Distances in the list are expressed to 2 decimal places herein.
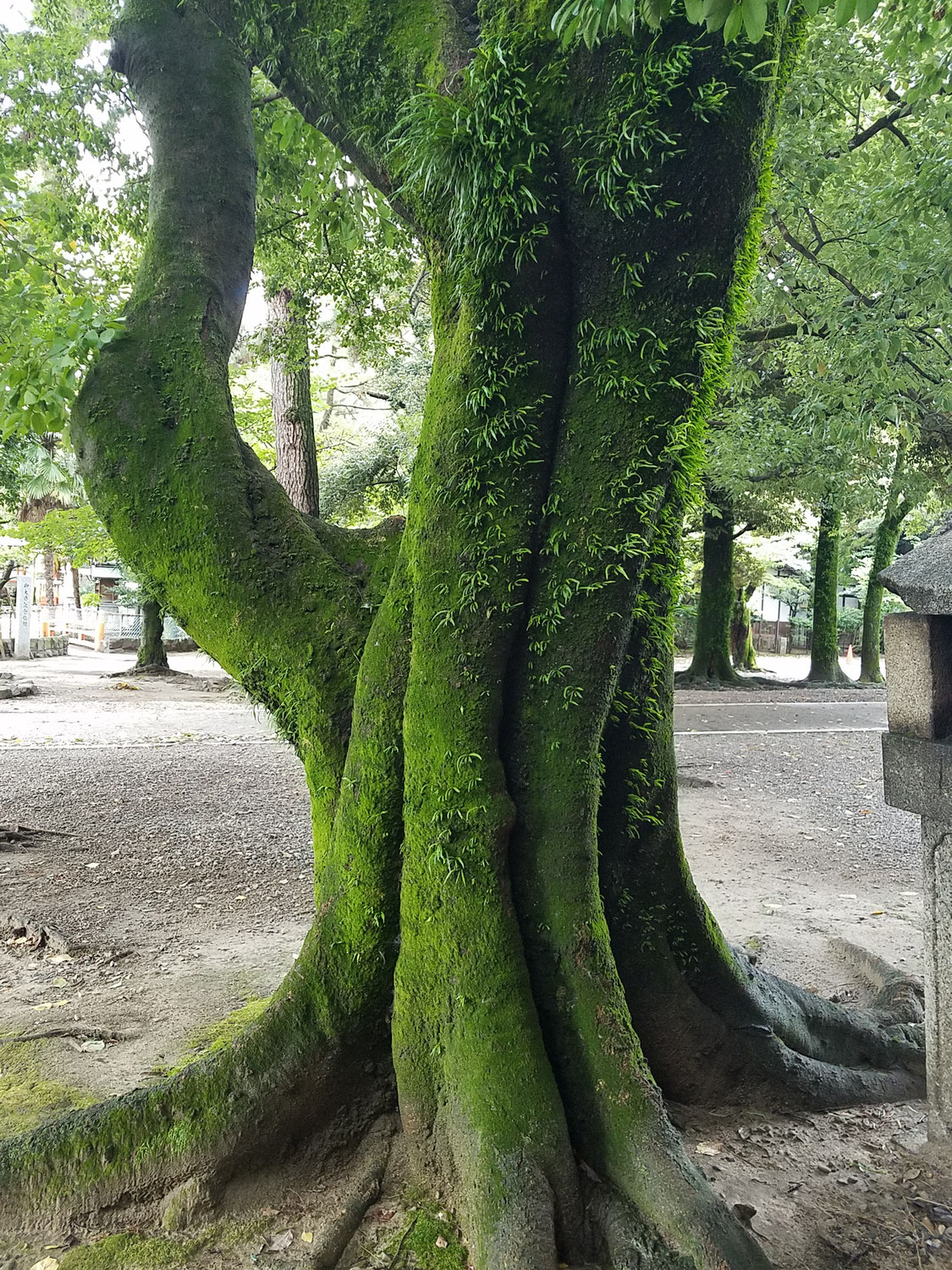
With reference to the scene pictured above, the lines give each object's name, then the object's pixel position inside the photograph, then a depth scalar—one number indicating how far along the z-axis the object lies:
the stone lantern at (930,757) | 2.93
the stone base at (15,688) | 17.03
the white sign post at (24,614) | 23.28
